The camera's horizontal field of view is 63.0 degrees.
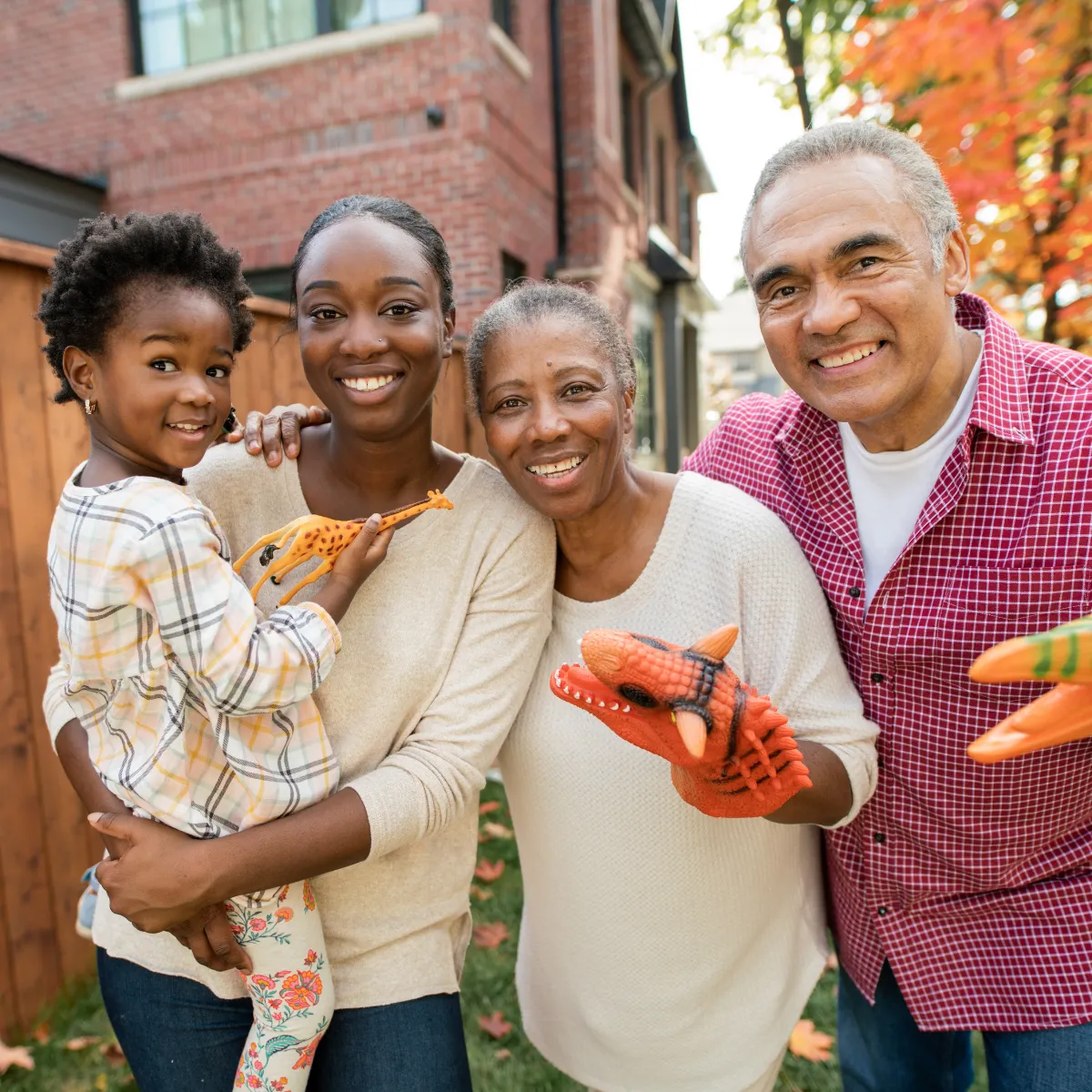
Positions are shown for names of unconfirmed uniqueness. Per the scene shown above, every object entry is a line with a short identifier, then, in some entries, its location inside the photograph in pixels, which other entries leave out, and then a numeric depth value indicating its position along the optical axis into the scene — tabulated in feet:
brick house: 25.13
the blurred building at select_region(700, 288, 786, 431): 147.27
